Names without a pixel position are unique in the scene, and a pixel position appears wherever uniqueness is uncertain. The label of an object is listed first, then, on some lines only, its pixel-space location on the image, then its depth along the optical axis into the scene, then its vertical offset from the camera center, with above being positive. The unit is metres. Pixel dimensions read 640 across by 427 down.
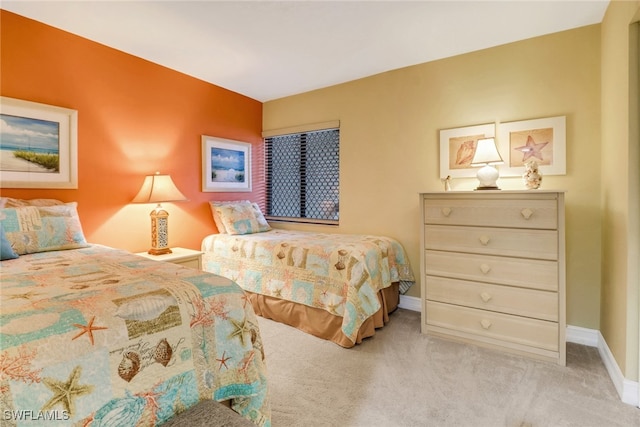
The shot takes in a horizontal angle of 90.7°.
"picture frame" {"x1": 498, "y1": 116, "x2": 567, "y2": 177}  2.39 +0.53
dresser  2.05 -0.41
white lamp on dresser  2.38 +0.39
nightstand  2.63 -0.38
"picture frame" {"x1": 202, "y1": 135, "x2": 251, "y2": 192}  3.47 +0.55
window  3.64 +0.45
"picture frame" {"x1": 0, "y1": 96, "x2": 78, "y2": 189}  2.16 +0.49
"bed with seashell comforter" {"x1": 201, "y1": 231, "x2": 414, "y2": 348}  2.35 -0.54
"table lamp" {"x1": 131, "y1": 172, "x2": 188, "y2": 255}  2.76 +0.12
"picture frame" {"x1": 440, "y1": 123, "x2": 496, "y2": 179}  2.70 +0.57
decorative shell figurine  2.28 +0.26
